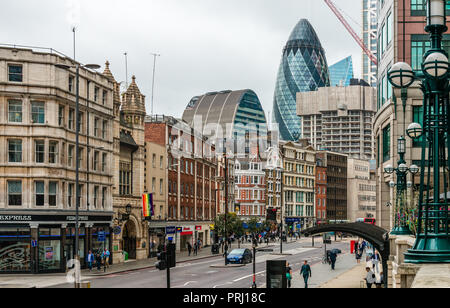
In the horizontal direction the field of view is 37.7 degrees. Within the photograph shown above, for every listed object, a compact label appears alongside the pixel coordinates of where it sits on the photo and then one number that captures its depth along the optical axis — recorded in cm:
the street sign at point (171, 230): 7595
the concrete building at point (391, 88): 5528
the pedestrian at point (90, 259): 5178
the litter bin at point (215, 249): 7738
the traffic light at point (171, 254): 2253
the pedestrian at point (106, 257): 5244
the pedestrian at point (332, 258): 5612
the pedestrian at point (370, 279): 3180
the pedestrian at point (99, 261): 5191
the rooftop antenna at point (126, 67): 7237
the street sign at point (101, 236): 5559
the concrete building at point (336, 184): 18350
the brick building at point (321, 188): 17688
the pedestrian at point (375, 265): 3491
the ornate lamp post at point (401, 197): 3066
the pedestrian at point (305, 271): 3980
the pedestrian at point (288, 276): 3834
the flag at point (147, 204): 6614
